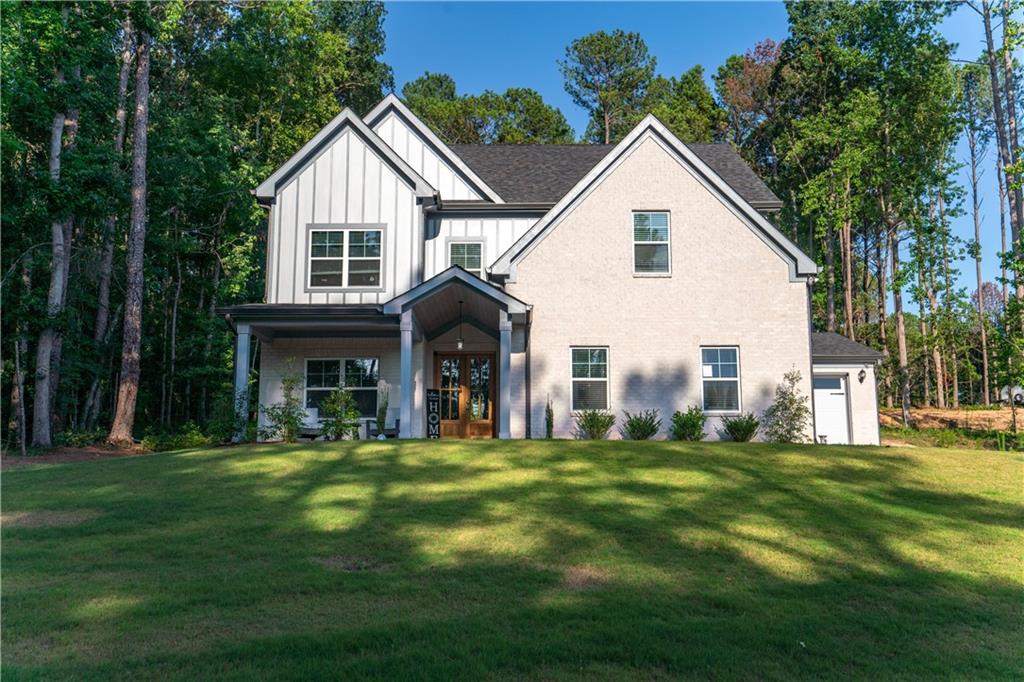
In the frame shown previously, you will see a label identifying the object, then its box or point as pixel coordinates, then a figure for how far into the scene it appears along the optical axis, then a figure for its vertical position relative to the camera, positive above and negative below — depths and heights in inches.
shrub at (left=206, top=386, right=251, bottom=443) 660.7 -22.5
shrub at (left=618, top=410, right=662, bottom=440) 660.7 -25.2
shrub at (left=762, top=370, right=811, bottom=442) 658.8 -15.3
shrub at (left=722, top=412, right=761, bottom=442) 653.9 -26.6
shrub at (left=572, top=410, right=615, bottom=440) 660.7 -24.2
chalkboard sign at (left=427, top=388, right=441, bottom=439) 721.0 -15.7
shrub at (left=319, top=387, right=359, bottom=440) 656.4 -17.9
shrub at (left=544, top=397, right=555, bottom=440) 665.6 -22.6
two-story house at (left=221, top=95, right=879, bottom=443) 680.4 +100.3
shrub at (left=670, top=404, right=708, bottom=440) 656.4 -24.8
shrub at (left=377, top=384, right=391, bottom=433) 647.8 -7.1
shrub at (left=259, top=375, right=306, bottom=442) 642.8 -17.4
